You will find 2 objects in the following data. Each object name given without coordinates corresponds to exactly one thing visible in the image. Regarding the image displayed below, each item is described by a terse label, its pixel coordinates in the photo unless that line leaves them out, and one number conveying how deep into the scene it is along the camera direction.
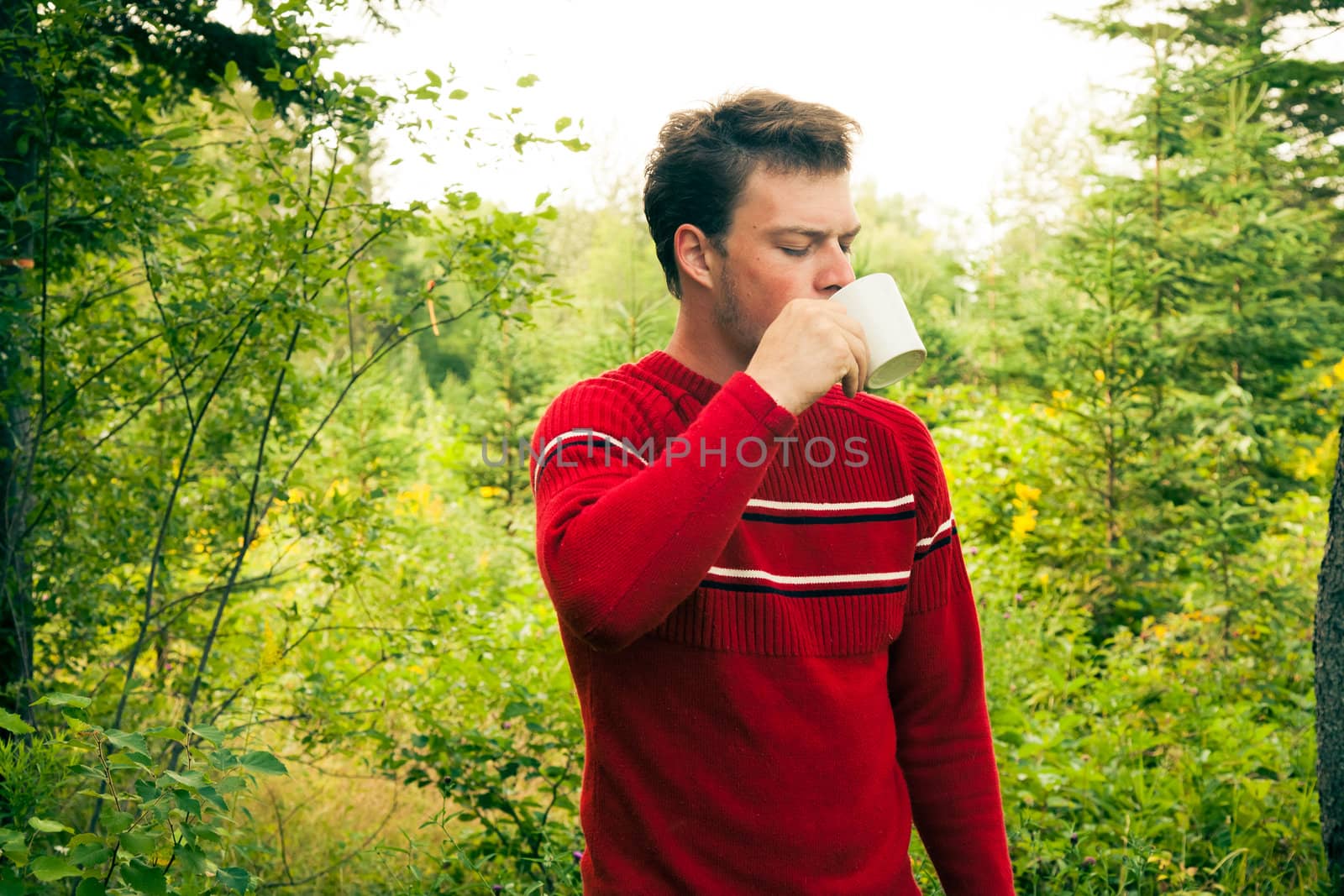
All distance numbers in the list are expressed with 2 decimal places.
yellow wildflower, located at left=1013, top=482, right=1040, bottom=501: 5.52
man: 1.10
